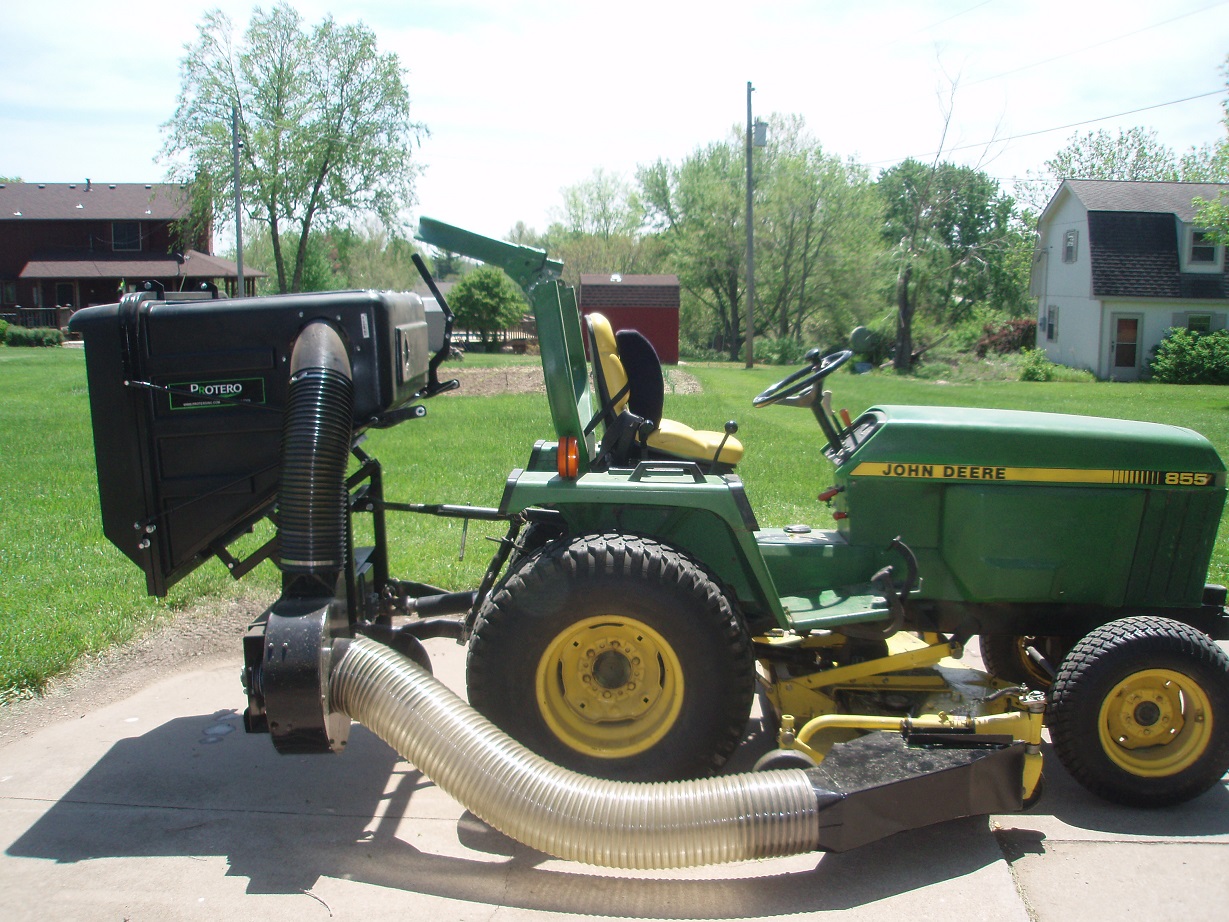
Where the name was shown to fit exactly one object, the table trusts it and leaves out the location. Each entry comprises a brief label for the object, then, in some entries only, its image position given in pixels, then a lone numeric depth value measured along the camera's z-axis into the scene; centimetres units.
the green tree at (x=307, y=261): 3531
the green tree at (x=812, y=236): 3553
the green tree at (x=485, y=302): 3684
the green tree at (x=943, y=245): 3106
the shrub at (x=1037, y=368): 2758
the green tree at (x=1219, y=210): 2112
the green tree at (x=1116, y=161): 5078
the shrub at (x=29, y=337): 3591
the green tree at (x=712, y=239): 3825
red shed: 2930
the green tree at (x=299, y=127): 3081
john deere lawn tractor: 305
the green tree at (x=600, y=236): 4722
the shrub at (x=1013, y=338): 3588
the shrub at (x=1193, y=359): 2625
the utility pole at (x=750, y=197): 2927
